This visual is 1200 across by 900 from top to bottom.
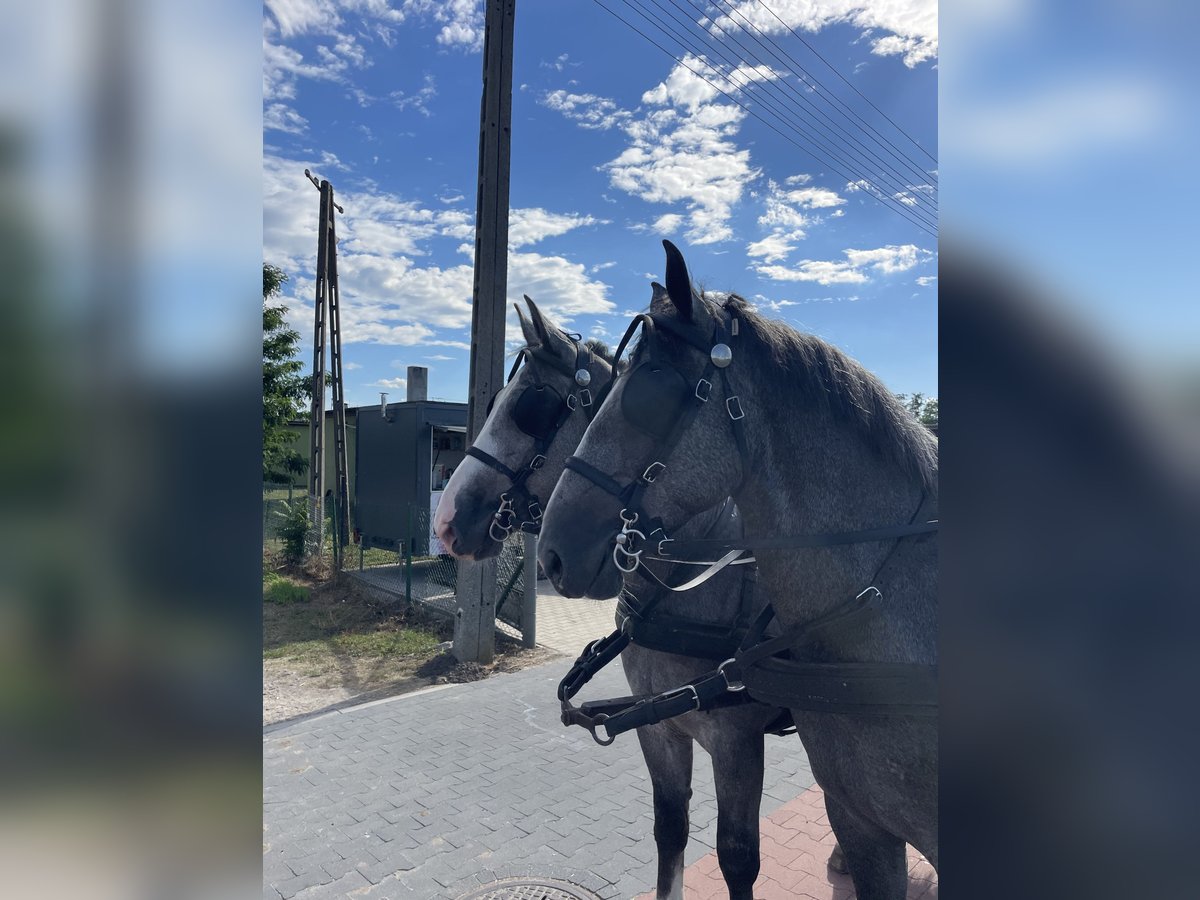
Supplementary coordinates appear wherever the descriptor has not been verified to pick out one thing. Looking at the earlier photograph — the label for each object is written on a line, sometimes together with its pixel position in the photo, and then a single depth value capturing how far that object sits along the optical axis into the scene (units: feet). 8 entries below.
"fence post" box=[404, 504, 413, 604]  31.12
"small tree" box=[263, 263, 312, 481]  43.86
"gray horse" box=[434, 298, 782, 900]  8.29
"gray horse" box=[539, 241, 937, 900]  5.62
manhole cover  10.47
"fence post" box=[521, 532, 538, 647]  25.08
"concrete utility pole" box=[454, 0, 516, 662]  21.50
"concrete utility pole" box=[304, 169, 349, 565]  41.09
